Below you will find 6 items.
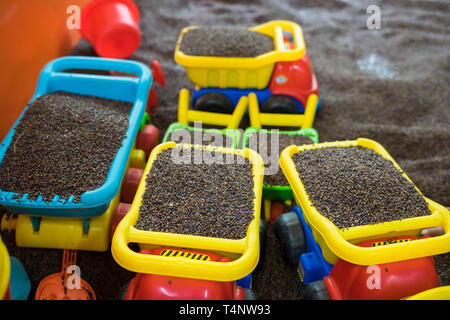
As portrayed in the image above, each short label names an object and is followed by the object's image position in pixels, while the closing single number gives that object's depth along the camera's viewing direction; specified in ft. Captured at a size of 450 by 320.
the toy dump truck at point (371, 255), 2.65
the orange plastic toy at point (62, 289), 3.26
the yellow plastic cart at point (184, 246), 2.51
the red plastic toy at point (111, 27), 5.46
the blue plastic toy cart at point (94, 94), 3.14
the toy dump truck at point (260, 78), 4.59
